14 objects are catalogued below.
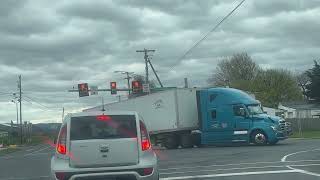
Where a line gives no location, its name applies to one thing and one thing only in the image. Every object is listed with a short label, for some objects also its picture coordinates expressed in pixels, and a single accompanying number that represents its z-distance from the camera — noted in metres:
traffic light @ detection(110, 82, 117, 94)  52.66
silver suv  10.58
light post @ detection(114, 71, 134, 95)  81.47
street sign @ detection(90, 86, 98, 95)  55.09
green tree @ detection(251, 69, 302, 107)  88.12
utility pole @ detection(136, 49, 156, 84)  66.33
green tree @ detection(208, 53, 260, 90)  90.81
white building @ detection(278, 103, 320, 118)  95.94
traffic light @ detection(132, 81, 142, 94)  50.91
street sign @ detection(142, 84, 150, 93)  52.92
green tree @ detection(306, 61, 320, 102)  84.48
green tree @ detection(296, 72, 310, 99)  104.44
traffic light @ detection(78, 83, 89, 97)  51.62
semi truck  32.28
